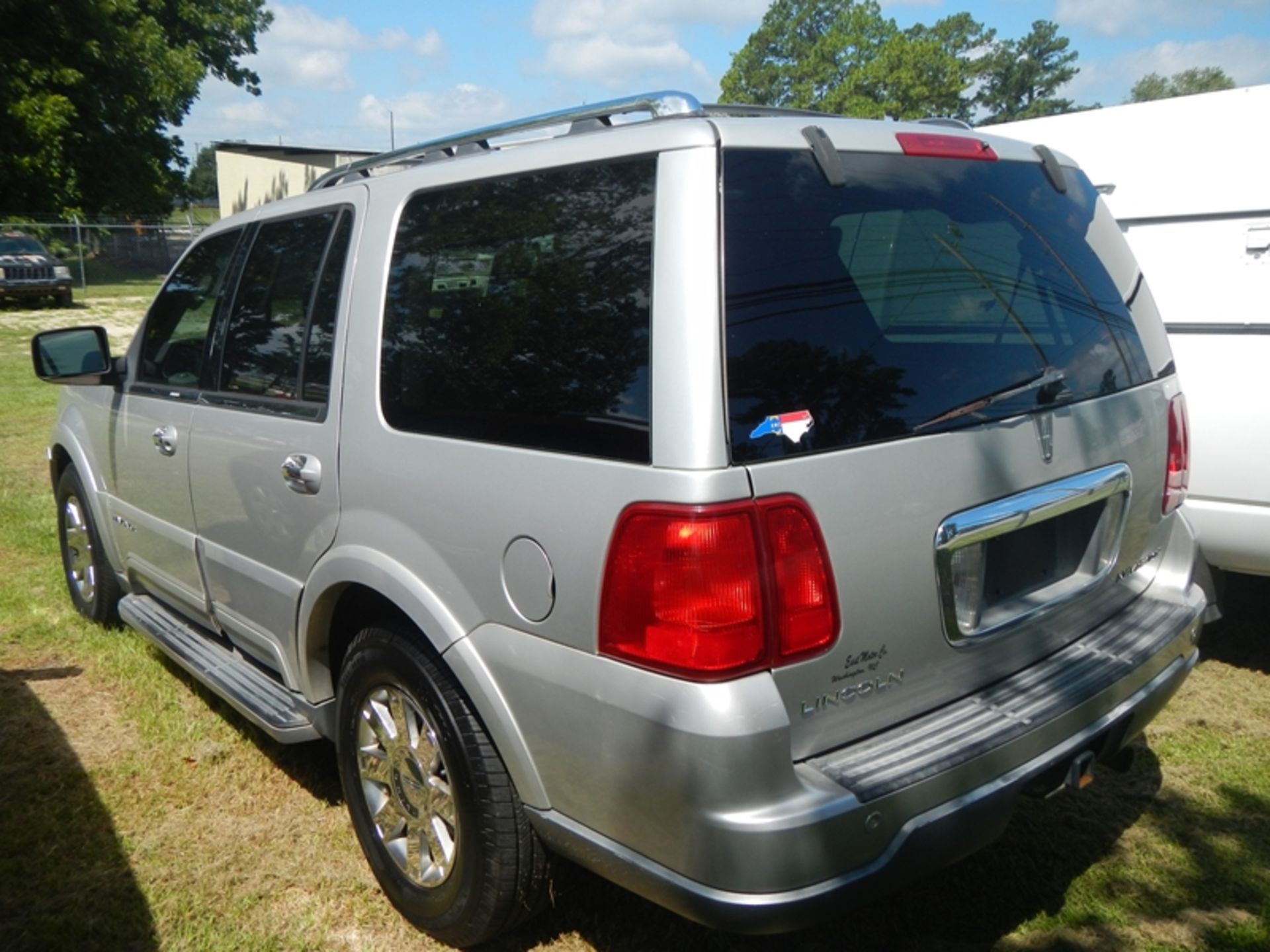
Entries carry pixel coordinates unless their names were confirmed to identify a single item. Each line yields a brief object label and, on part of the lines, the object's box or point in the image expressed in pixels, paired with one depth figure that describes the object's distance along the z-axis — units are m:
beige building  41.88
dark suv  23.25
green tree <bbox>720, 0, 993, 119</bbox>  64.94
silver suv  2.09
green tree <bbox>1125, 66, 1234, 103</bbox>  81.94
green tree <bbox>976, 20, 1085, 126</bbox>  89.31
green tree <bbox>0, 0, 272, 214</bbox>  30.33
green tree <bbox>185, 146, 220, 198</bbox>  108.25
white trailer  4.29
